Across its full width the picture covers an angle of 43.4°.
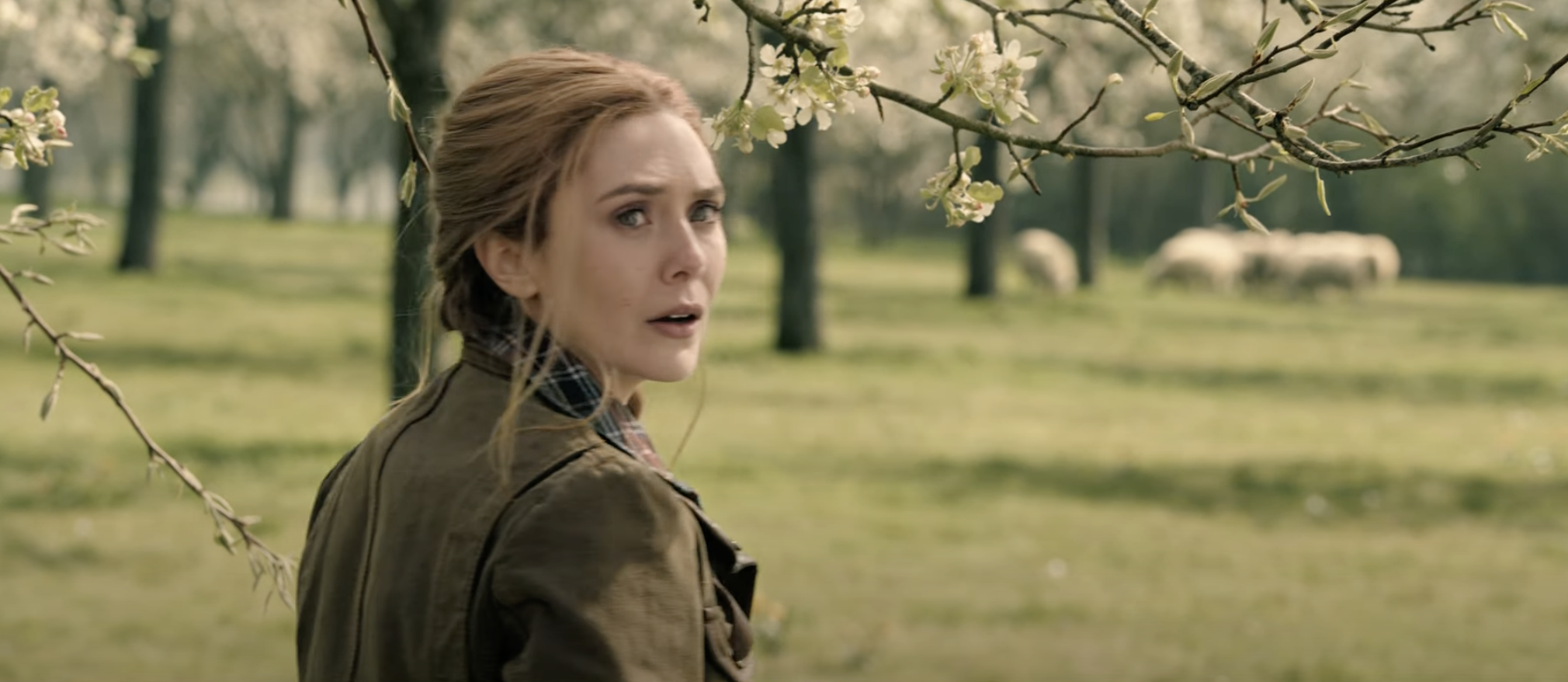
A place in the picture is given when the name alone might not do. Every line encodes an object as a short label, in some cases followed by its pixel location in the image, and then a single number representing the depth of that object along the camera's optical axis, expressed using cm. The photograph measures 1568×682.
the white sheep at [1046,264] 3775
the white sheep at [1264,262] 4119
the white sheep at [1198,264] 4156
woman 201
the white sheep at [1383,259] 4325
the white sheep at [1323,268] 4038
